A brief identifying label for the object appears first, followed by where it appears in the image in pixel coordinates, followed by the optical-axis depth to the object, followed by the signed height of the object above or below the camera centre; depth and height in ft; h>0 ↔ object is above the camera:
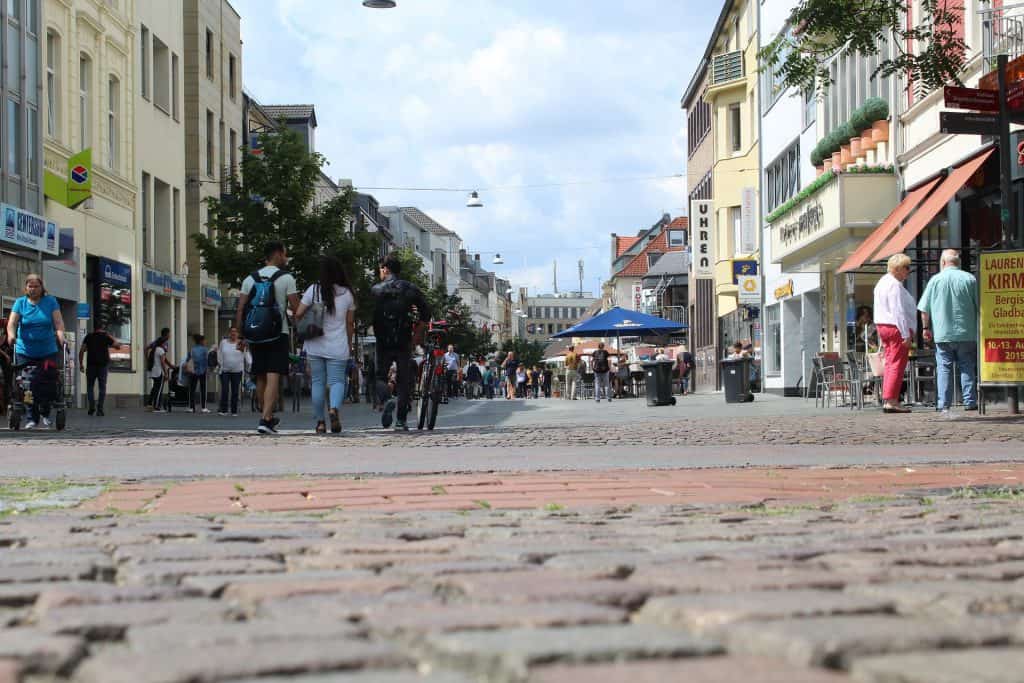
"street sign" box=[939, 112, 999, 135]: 49.03 +8.39
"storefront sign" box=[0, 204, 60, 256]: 84.38 +9.47
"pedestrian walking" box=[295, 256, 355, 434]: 47.09 +1.72
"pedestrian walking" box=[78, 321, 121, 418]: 82.38 +2.14
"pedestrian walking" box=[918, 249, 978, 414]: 52.44 +2.32
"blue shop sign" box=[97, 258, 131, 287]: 113.19 +9.31
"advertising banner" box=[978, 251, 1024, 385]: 49.52 +2.25
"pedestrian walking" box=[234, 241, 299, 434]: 46.55 +2.23
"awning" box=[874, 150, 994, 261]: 64.23 +7.74
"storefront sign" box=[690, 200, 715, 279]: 165.37 +16.46
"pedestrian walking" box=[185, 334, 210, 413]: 98.07 +1.84
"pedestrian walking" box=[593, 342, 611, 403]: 127.54 +1.59
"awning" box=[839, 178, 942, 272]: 71.15 +7.46
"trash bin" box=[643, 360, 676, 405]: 93.56 +0.32
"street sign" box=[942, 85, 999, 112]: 49.96 +9.27
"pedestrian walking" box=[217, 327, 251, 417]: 88.12 +1.52
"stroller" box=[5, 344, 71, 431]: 54.13 +0.31
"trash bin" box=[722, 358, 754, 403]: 98.02 +0.52
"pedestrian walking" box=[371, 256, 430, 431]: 48.70 +2.26
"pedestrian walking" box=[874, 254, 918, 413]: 54.39 +2.59
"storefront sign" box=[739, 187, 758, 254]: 144.15 +15.52
